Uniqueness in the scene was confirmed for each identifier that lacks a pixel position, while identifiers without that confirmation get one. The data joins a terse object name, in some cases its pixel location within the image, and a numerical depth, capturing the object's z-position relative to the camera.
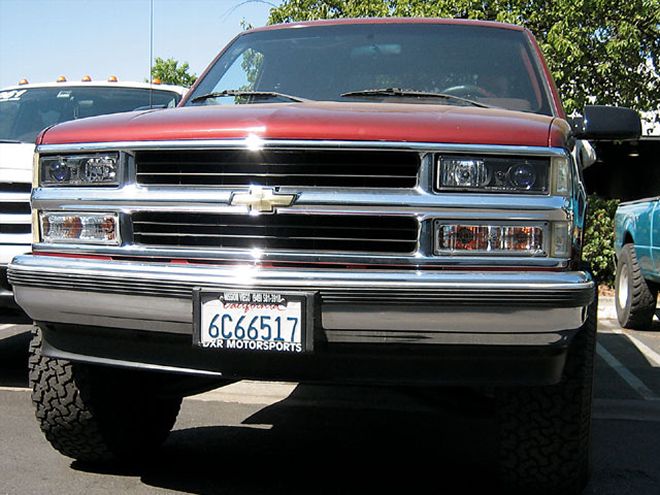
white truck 7.28
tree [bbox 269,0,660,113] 11.63
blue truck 9.03
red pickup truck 3.12
